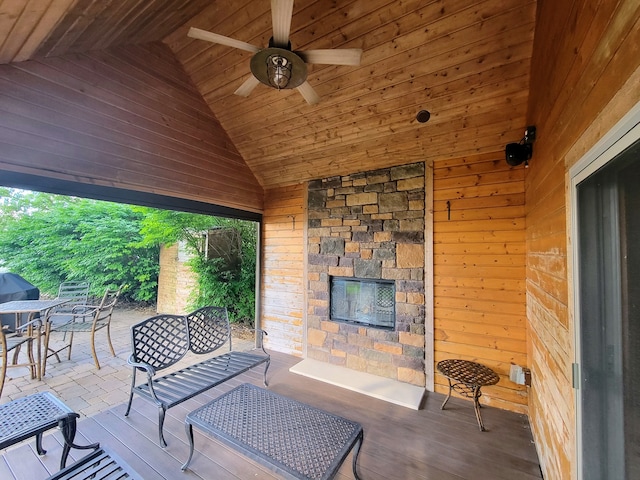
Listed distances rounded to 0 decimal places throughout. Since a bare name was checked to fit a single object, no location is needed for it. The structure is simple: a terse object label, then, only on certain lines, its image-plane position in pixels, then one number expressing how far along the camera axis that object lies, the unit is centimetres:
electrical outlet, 235
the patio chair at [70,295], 364
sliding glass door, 81
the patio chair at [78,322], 322
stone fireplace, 304
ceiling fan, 162
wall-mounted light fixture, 218
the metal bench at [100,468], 136
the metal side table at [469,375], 227
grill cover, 403
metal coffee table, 146
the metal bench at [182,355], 216
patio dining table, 292
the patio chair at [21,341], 258
